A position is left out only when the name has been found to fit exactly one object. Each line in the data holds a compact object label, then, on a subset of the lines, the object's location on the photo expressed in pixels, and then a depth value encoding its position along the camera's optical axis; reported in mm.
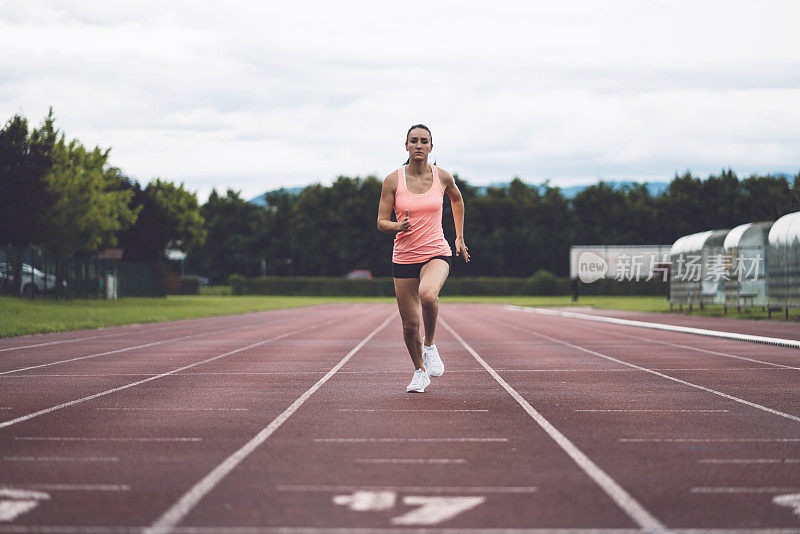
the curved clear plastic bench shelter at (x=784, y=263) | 25775
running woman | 8352
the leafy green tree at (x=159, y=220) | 63762
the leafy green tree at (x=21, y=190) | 37453
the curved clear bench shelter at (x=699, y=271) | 33844
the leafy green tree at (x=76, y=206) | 45844
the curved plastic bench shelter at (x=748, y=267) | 30453
